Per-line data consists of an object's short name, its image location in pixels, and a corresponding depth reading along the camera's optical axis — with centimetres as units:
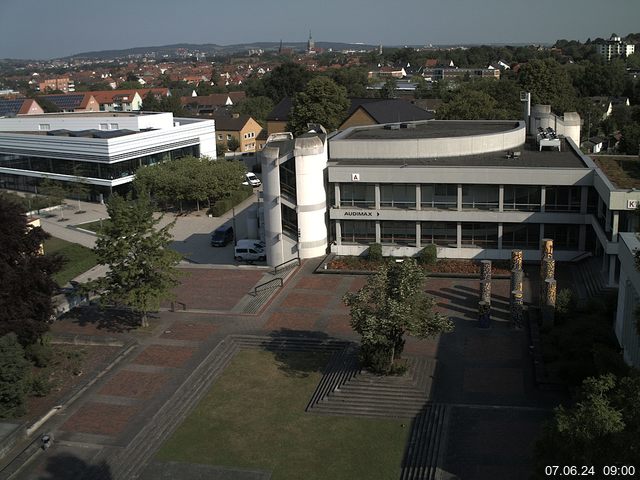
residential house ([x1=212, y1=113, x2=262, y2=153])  9062
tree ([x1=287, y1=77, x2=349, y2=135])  7556
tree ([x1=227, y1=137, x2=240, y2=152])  9000
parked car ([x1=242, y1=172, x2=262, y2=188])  6712
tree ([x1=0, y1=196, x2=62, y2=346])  2670
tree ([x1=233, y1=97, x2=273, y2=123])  10625
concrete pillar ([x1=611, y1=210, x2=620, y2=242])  3250
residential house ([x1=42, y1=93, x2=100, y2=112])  12550
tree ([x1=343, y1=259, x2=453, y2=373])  2458
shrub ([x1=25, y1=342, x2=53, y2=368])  2764
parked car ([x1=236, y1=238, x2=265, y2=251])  4284
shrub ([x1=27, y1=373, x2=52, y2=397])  2566
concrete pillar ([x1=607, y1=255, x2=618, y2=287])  3278
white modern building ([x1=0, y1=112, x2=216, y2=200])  6322
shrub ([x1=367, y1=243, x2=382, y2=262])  3956
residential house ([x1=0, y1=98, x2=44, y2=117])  10537
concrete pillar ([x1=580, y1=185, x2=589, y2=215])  3716
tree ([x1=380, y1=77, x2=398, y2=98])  12580
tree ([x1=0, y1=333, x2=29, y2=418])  2384
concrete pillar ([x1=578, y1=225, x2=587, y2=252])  3772
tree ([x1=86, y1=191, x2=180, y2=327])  3019
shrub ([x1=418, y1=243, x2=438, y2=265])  3872
